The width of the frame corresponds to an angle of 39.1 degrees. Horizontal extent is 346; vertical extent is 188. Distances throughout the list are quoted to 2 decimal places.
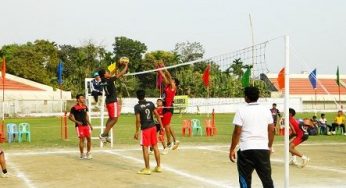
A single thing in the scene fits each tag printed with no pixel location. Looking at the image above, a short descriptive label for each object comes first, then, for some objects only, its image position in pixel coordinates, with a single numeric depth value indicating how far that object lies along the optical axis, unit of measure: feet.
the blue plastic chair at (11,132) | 66.85
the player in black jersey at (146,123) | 35.73
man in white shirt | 21.72
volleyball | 41.32
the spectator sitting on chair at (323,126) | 84.43
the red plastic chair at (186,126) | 79.97
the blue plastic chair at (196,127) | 83.95
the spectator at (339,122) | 84.74
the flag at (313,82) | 91.30
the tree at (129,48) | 251.23
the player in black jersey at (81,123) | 46.32
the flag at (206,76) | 97.49
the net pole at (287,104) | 25.23
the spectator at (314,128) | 80.38
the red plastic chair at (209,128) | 79.25
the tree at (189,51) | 308.83
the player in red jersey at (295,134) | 41.17
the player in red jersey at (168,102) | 46.19
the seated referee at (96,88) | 56.29
